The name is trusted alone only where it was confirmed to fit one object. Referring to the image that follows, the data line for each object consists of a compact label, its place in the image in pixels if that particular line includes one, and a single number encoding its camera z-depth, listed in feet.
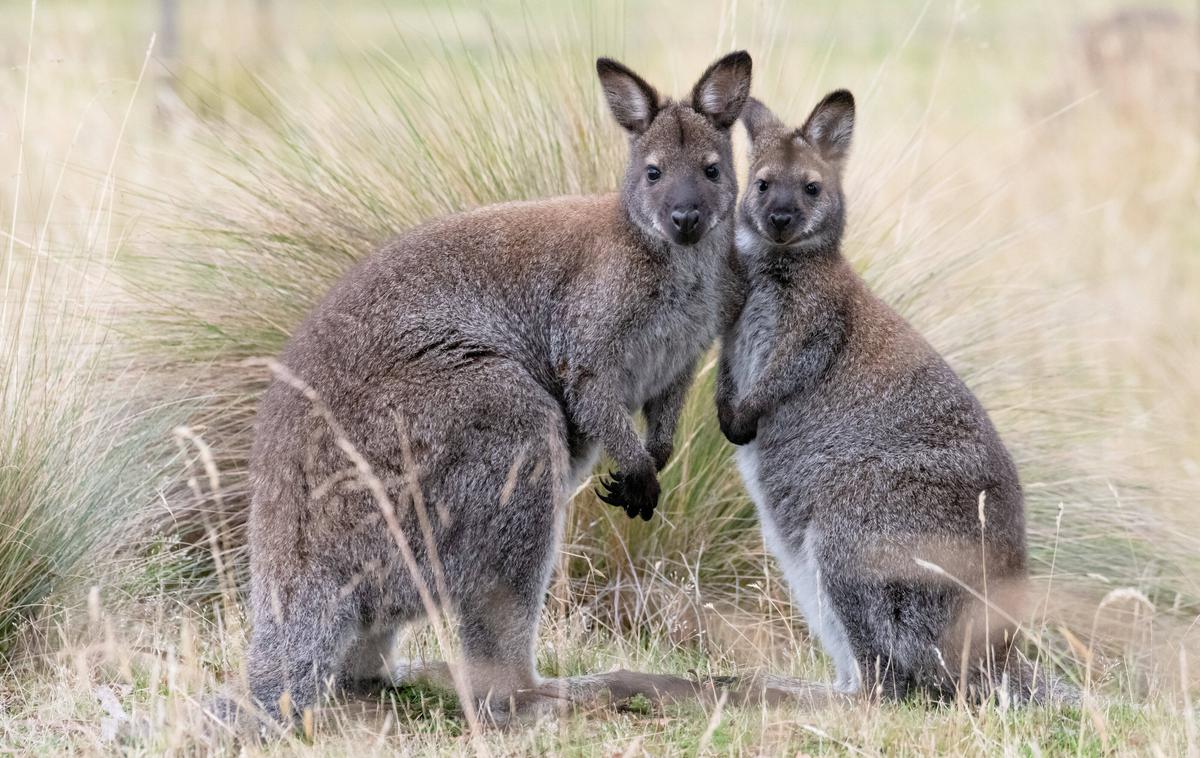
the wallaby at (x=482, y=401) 29.27
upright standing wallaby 32.04
